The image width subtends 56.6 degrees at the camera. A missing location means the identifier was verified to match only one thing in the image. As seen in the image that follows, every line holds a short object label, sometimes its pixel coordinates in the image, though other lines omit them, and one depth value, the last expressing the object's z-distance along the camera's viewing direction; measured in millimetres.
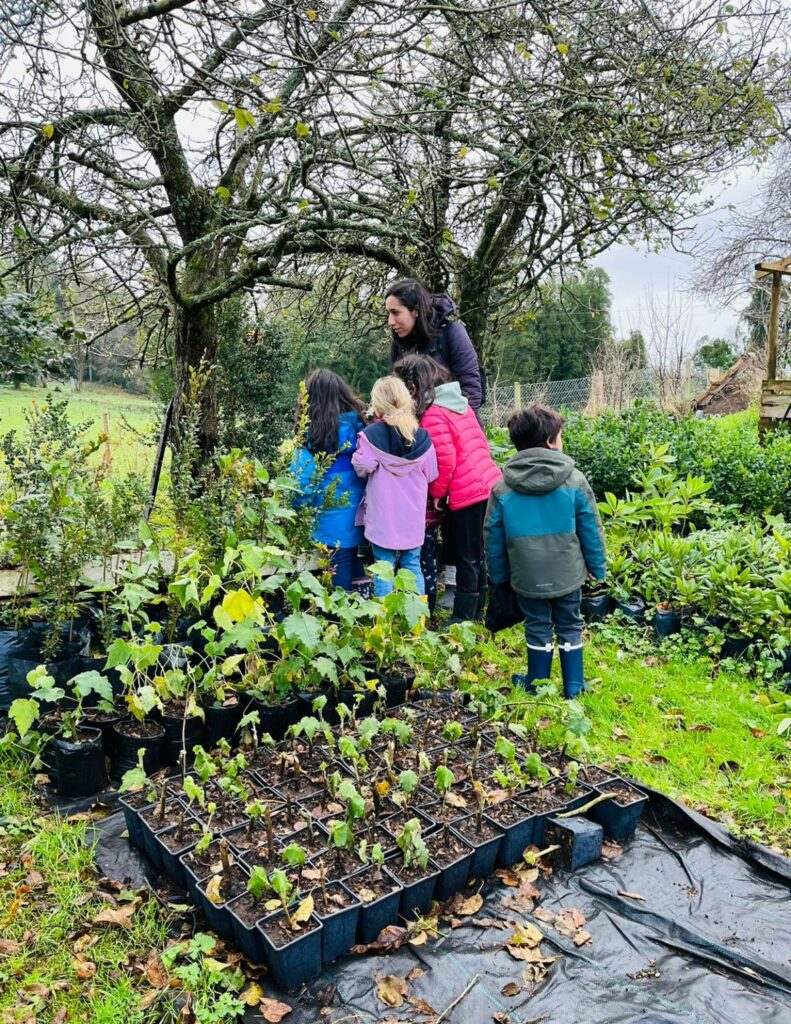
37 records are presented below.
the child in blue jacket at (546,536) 3463
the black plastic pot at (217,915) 2062
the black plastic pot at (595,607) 4785
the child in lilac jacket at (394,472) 3797
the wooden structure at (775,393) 10117
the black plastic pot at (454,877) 2264
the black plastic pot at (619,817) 2590
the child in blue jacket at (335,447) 3906
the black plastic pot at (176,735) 2928
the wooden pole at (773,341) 10430
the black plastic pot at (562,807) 2520
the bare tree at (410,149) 4168
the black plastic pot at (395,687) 3334
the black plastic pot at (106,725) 2908
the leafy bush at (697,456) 6758
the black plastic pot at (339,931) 1995
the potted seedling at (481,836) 2367
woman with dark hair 4027
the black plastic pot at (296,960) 1899
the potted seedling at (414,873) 2181
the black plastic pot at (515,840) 2428
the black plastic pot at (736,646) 4168
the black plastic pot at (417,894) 2174
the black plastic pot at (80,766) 2732
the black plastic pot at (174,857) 2268
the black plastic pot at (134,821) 2445
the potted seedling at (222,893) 2064
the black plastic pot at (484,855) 2355
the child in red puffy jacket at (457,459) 4016
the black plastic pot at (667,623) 4473
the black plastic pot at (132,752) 2839
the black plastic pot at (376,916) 2080
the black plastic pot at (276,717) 3049
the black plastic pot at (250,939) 1966
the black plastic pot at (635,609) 4672
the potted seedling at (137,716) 2709
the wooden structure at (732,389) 17583
